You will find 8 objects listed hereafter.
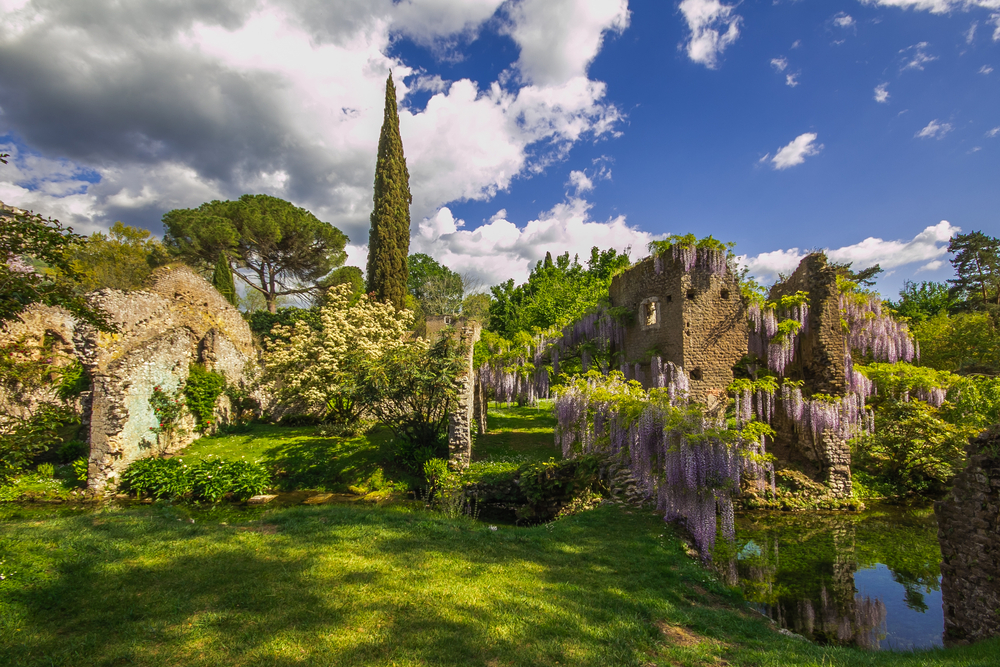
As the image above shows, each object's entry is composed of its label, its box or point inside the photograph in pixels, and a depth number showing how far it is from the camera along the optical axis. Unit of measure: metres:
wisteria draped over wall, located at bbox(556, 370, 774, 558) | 6.76
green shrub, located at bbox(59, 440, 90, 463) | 10.98
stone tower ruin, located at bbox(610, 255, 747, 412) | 11.98
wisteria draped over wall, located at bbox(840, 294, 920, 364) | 12.13
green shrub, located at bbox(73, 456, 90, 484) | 9.94
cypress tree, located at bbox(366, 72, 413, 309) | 22.81
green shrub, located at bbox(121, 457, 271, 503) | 9.68
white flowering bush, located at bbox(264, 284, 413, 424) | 13.36
